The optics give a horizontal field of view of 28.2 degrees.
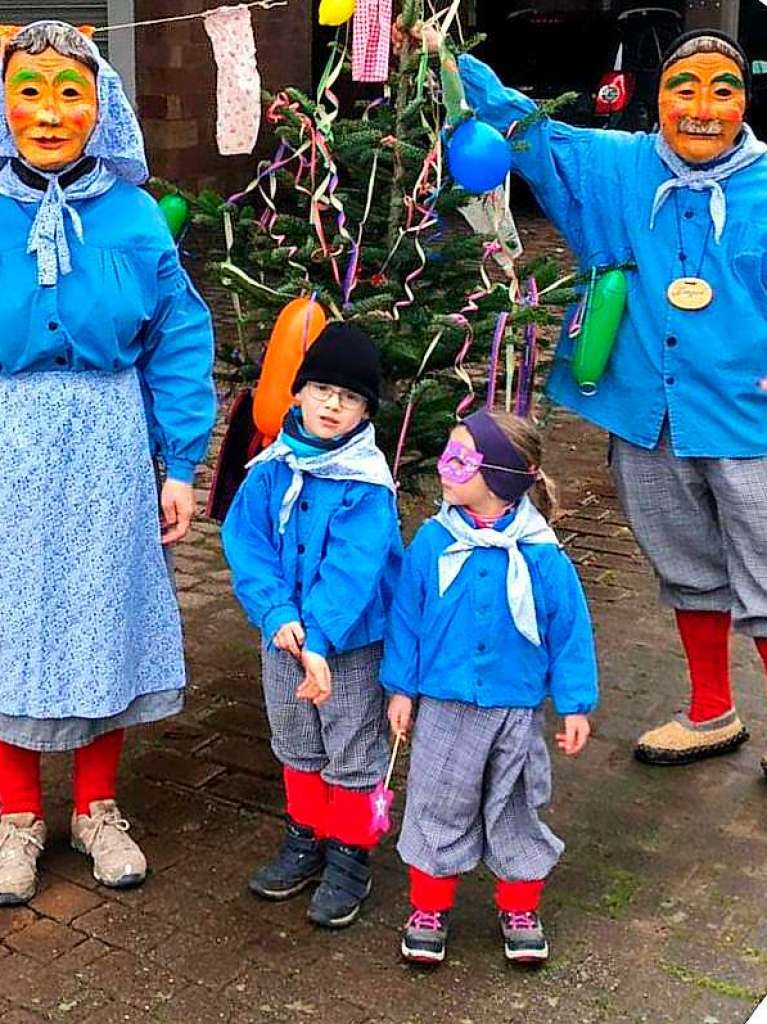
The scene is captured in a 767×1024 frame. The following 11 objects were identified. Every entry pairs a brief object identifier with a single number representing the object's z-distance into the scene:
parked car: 13.88
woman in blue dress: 3.31
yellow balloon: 3.73
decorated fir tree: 3.86
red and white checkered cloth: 3.70
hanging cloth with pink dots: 3.85
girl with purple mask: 3.17
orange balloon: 3.56
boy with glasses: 3.24
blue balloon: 3.64
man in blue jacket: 3.82
